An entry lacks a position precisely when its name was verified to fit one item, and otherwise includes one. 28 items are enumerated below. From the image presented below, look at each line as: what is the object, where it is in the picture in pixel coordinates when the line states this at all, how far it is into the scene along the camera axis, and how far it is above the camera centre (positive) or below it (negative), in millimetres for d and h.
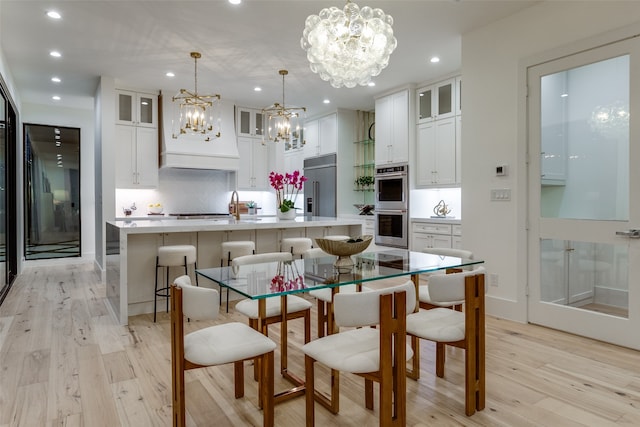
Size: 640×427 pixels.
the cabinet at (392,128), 5922 +1231
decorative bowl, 2271 -237
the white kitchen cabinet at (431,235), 5242 -389
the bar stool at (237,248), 3934 -408
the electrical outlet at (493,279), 3840 -713
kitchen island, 3580 -382
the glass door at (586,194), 2957 +104
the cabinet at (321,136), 7411 +1405
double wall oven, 5867 +19
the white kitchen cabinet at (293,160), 8289 +1032
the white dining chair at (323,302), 2571 -633
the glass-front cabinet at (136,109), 5945 +1534
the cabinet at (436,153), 5348 +760
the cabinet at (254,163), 7234 +832
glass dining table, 1873 -365
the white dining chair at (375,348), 1589 -629
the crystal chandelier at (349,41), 2574 +1120
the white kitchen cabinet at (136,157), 5934 +793
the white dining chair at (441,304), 2746 -623
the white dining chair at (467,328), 1980 -631
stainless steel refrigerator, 7379 +416
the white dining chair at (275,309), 2331 -622
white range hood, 6109 +956
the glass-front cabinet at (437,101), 5353 +1504
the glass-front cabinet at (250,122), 7227 +1596
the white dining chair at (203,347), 1693 -633
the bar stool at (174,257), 3635 -458
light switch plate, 3708 +117
